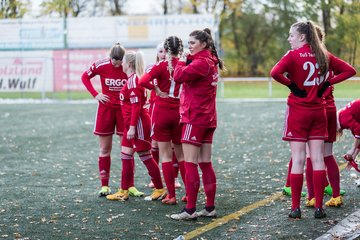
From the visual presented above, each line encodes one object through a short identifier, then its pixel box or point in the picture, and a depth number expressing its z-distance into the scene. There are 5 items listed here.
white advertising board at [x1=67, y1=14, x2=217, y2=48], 30.72
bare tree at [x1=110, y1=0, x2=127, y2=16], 48.94
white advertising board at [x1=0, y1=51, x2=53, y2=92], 29.81
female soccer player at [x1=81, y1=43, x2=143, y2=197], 7.65
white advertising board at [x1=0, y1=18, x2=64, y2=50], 30.77
